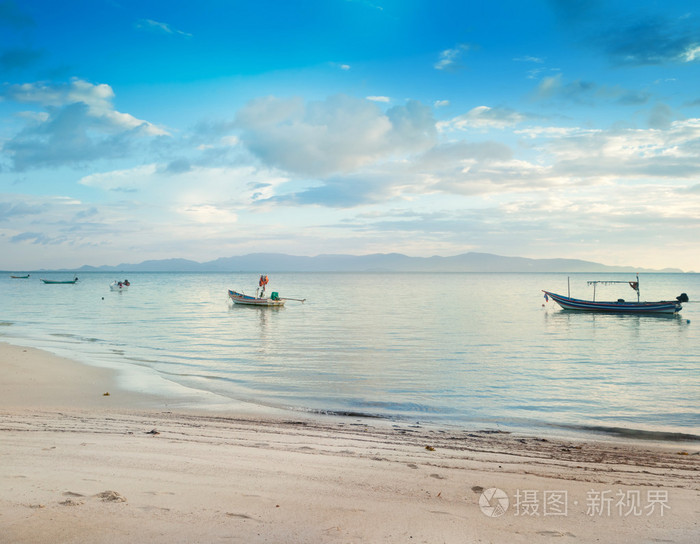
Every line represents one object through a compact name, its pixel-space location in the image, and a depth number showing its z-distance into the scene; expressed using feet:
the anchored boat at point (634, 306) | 168.25
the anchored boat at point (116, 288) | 312.81
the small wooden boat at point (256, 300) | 185.00
